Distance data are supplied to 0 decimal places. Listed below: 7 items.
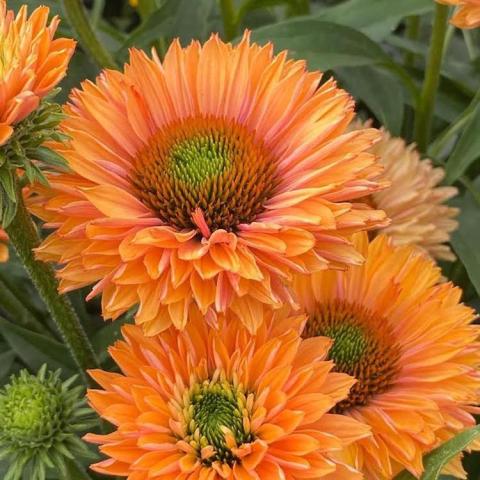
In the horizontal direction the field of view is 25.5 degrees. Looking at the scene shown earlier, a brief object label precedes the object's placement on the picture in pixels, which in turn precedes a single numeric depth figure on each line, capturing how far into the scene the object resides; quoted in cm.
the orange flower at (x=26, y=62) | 23
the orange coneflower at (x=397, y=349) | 27
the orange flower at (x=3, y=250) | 30
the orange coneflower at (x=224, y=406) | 24
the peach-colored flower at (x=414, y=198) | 36
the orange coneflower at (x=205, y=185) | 24
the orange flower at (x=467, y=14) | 31
